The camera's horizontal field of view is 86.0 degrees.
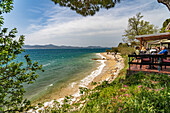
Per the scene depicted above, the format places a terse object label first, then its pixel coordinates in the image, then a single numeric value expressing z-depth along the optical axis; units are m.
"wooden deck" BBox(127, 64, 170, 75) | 5.97
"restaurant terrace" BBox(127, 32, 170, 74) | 5.63
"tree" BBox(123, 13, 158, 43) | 30.95
